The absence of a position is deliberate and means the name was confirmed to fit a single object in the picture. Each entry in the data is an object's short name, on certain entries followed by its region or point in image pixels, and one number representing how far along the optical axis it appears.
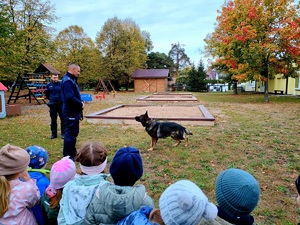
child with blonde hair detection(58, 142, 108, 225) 1.92
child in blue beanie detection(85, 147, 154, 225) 1.72
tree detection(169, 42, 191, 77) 83.31
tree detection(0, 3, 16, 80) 12.41
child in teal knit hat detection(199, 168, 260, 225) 1.51
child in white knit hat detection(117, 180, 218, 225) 1.33
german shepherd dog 5.88
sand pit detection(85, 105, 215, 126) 8.88
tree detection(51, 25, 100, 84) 38.75
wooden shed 41.96
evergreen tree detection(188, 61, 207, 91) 40.28
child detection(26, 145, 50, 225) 2.15
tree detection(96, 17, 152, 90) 40.47
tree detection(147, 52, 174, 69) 59.53
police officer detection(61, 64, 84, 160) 4.77
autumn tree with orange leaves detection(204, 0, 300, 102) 16.84
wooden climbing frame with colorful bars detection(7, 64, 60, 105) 18.57
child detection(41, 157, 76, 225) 2.07
